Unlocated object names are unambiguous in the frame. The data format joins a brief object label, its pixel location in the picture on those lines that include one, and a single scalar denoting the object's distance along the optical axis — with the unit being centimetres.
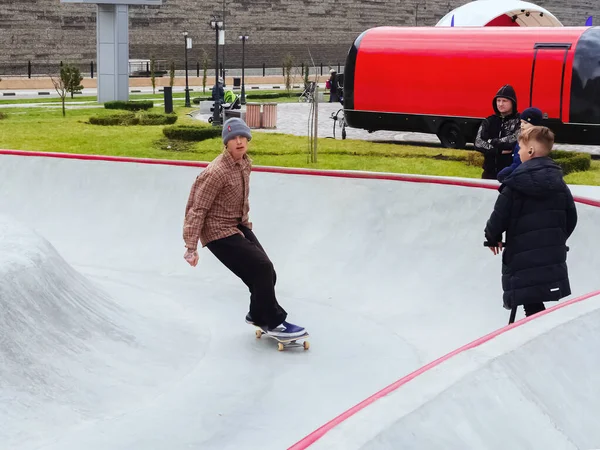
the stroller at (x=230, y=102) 2475
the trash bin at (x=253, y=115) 2488
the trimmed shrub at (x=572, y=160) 1658
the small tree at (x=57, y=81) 2710
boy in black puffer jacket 554
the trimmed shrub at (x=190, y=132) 2125
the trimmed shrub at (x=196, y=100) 3506
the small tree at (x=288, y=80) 4295
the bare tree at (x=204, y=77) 4141
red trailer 1784
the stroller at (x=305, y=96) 3708
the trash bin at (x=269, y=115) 2500
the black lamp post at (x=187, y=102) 3351
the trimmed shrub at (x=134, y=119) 2466
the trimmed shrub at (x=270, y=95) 3935
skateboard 670
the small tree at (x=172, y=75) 4111
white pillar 3173
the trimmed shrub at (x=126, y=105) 3042
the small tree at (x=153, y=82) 4146
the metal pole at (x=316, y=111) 1647
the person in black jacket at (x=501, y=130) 810
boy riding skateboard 647
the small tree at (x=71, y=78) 3184
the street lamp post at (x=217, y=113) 2540
